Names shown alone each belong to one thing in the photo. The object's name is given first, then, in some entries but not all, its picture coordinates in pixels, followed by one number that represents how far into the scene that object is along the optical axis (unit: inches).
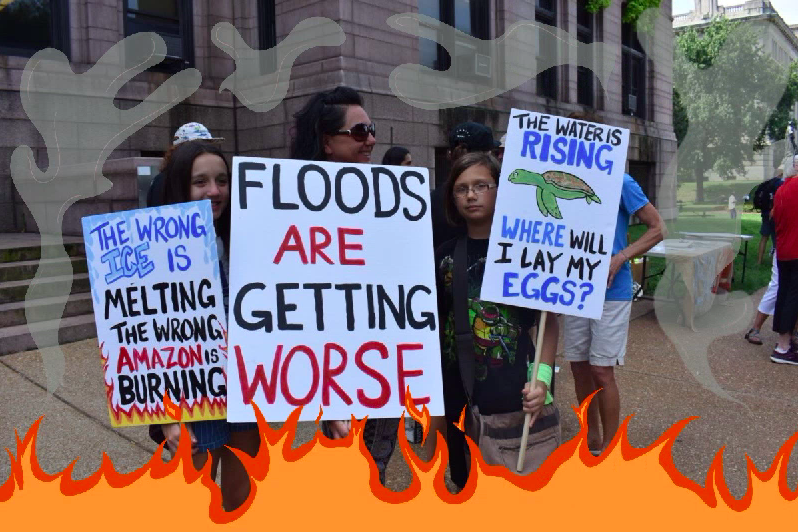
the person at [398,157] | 218.8
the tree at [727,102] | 1079.6
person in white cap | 164.0
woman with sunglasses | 100.6
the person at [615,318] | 142.7
